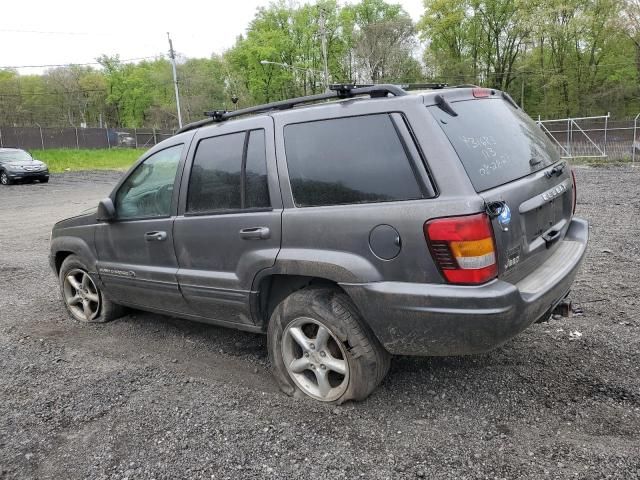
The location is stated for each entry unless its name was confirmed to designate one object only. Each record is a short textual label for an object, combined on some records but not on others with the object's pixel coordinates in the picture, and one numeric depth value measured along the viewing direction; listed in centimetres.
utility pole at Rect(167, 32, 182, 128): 4321
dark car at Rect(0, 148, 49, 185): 2284
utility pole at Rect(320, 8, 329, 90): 3860
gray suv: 253
